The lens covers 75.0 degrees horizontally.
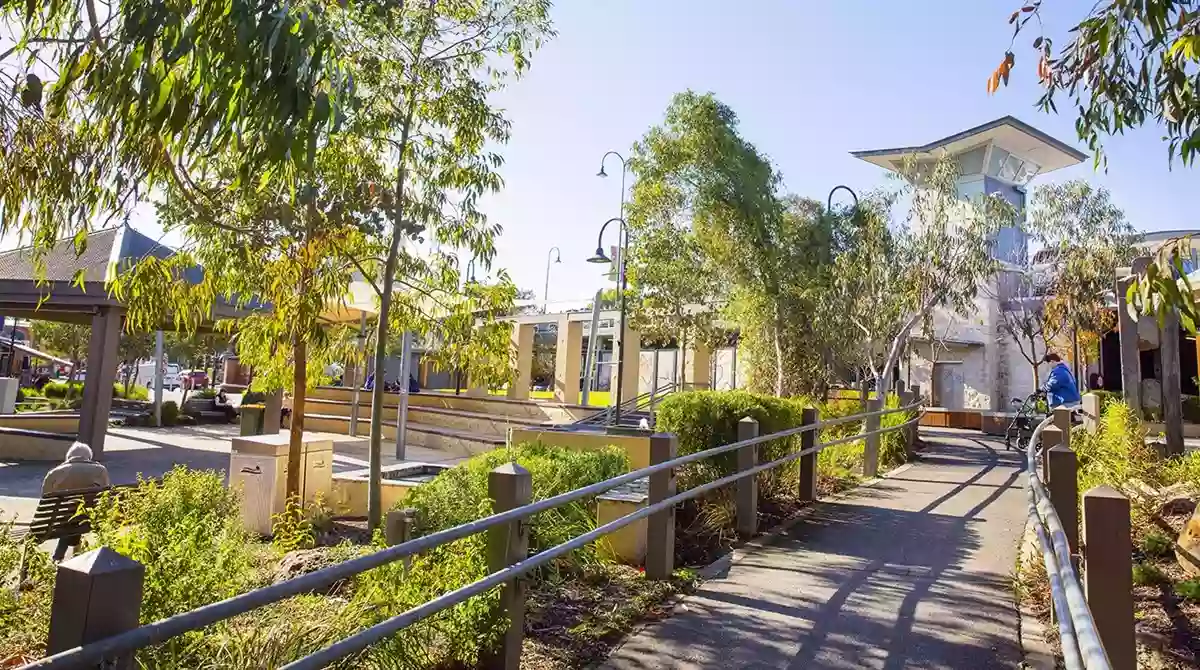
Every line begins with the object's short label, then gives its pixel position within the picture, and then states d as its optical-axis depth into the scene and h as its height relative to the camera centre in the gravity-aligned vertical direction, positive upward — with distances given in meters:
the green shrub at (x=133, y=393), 29.08 -0.55
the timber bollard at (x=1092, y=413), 8.80 +0.05
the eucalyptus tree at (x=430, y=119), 7.29 +2.60
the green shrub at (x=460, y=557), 3.72 -0.94
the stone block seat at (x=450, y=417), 17.73 -0.68
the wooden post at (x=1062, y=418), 7.20 -0.02
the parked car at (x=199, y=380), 41.15 +0.07
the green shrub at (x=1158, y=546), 5.28 -0.85
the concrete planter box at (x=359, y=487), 8.69 -1.16
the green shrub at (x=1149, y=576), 4.86 -0.97
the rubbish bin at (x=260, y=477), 7.96 -0.96
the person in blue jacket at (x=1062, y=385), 11.25 +0.44
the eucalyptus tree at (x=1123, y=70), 4.04 +2.07
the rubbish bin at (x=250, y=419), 12.98 -0.60
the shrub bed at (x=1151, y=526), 4.09 -0.77
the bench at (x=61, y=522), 5.77 -1.10
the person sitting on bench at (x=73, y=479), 6.04 -0.83
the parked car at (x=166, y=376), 47.84 +0.19
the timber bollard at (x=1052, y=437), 5.63 -0.16
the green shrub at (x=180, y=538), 3.60 -0.93
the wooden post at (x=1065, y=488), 4.01 -0.37
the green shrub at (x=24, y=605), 3.53 -1.15
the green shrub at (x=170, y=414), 21.41 -0.93
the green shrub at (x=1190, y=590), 4.42 -0.96
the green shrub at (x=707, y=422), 7.22 -0.19
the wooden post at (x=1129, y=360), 9.01 +0.69
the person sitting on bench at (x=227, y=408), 23.77 -0.79
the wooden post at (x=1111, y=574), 3.05 -0.61
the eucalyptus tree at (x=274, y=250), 6.96 +1.27
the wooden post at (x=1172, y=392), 8.04 +0.30
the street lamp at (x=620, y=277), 14.59 +2.45
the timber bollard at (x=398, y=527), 5.02 -0.89
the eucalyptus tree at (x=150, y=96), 2.87 +1.24
